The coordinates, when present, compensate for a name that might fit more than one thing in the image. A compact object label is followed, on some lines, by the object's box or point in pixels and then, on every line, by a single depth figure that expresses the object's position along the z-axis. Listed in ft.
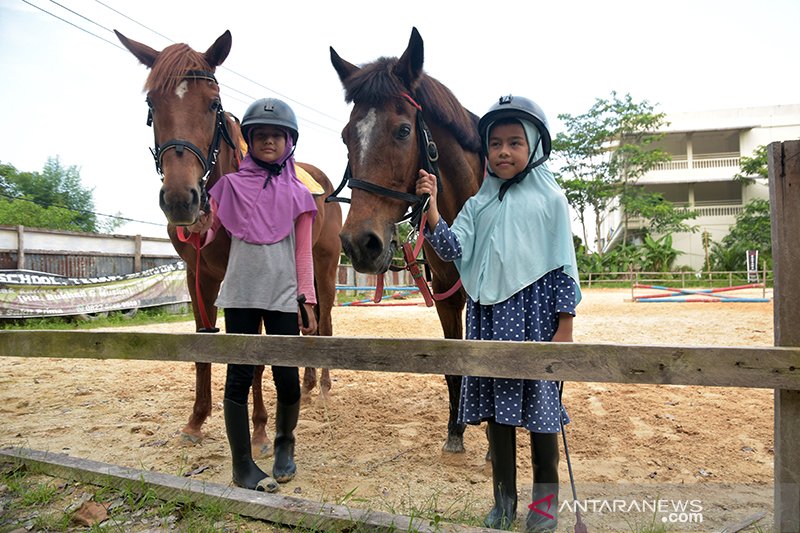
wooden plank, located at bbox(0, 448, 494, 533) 6.24
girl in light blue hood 6.56
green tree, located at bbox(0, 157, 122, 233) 82.64
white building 95.71
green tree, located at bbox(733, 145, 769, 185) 88.17
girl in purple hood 8.31
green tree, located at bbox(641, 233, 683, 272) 88.17
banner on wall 31.37
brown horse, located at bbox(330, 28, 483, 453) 7.41
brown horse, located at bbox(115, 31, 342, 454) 8.55
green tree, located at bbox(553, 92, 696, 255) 95.20
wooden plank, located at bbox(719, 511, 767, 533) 6.36
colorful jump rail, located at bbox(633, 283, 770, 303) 45.83
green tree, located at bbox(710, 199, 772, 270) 84.12
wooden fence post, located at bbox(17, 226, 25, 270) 34.87
